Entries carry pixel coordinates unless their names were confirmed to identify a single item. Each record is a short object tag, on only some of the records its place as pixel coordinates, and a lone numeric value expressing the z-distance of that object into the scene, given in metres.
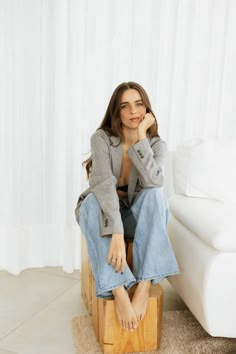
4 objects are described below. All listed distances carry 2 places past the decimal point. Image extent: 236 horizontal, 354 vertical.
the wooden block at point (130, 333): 1.45
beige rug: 1.51
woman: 1.44
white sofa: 1.37
